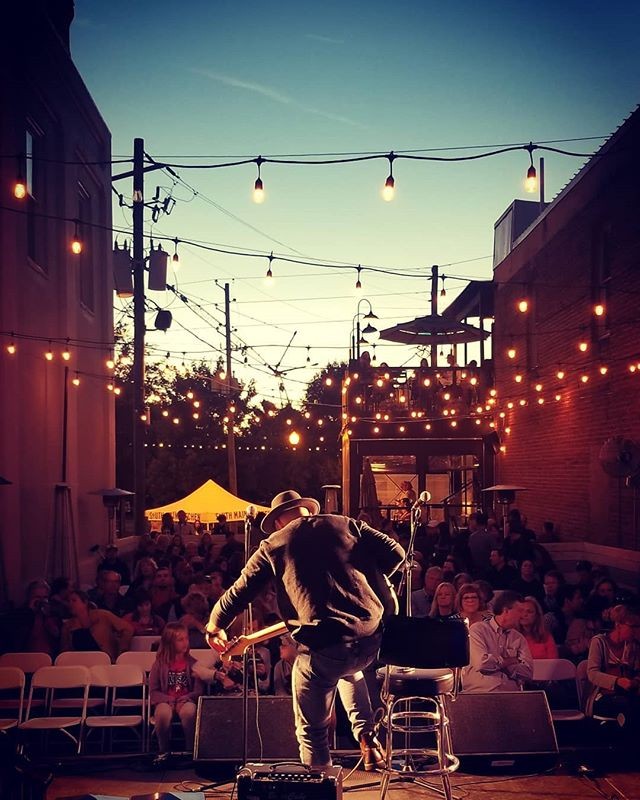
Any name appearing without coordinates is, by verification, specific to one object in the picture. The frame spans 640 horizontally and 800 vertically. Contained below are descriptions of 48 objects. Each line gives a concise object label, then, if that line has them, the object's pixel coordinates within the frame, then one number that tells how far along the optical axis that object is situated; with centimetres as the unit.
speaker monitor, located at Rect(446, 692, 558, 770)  690
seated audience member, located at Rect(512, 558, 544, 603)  1175
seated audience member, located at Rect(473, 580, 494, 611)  916
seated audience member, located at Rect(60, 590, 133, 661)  934
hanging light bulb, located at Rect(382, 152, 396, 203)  1007
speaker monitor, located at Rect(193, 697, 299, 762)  686
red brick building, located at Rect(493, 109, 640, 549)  1467
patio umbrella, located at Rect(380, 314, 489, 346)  2242
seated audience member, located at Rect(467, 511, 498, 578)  1577
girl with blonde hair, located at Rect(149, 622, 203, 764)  776
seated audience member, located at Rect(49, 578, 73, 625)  1020
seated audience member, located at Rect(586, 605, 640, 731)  764
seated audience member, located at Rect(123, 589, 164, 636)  996
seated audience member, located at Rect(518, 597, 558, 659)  863
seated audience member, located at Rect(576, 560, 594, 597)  1170
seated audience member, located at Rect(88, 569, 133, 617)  1096
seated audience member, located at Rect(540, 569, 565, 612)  1080
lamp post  2512
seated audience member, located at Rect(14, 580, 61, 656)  940
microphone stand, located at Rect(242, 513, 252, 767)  629
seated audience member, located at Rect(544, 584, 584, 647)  1015
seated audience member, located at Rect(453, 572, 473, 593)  1012
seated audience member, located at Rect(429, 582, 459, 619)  948
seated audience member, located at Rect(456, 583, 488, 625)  870
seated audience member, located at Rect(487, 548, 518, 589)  1292
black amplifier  481
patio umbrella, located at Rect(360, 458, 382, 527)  2478
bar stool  542
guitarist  545
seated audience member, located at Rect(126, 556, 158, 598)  1200
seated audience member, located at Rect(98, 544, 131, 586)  1489
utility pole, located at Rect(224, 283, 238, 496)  3175
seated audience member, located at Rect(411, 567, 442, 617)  1045
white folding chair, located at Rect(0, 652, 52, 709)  862
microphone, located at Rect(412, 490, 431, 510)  599
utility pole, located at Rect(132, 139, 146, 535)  1831
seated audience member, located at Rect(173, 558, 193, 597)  1227
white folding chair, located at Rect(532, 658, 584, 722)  819
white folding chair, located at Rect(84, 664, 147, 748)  824
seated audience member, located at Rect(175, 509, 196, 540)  2192
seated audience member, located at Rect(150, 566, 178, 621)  1098
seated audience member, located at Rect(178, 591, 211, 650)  930
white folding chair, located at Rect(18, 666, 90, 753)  812
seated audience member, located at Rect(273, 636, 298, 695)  819
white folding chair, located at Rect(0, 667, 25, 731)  803
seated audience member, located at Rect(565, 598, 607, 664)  920
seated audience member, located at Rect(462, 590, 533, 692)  781
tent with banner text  2362
